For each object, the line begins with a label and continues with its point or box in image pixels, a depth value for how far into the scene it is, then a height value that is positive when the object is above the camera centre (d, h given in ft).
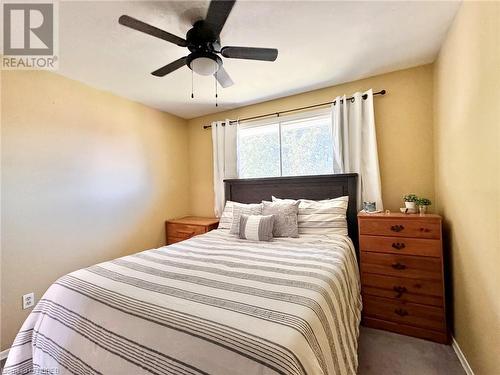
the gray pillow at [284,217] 7.67 -0.91
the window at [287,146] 9.39 +1.94
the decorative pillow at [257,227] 7.46 -1.18
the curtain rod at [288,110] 8.25 +3.40
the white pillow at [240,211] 8.14 -0.74
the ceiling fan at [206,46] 4.17 +3.05
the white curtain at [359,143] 8.09 +1.67
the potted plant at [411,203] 7.14 -0.48
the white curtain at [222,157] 11.04 +1.69
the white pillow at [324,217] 7.72 -0.93
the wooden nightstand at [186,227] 10.18 -1.55
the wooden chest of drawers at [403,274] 6.26 -2.46
